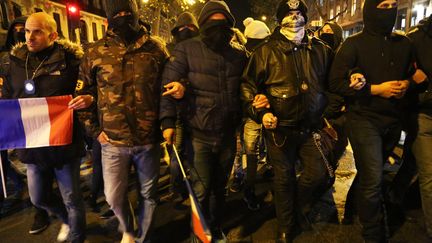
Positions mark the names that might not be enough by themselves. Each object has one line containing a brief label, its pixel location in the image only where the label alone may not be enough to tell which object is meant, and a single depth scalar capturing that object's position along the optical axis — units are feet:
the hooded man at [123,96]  9.48
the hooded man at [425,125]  10.11
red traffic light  31.53
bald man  10.32
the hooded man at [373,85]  9.96
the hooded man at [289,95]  10.07
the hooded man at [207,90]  9.74
